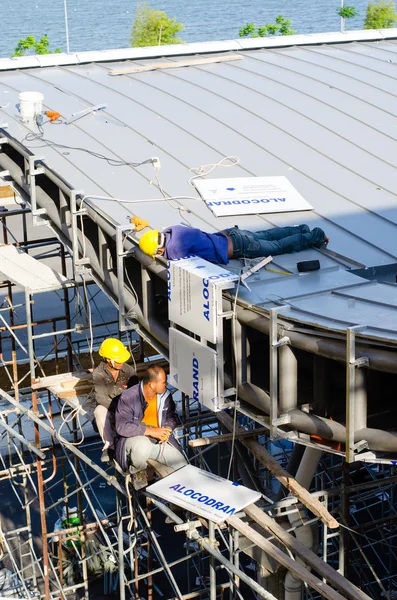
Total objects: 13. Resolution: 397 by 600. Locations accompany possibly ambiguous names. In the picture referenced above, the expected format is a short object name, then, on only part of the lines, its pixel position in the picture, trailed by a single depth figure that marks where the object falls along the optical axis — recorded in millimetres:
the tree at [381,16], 82712
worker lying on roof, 15797
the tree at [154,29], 80938
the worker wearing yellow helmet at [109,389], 16547
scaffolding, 13828
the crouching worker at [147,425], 15461
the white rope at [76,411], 17681
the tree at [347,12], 85250
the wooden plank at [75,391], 18281
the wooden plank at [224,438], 15336
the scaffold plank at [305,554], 12703
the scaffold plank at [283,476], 13516
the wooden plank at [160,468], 15634
